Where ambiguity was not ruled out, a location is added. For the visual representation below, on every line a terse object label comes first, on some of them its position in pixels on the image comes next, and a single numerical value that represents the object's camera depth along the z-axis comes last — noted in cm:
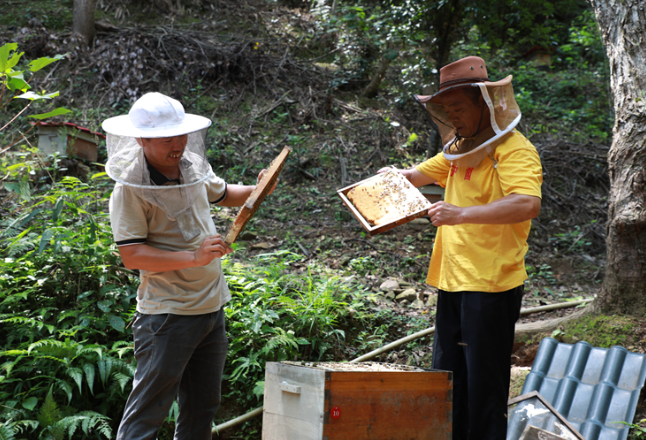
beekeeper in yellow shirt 226
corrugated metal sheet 295
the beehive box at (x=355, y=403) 202
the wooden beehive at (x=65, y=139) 614
